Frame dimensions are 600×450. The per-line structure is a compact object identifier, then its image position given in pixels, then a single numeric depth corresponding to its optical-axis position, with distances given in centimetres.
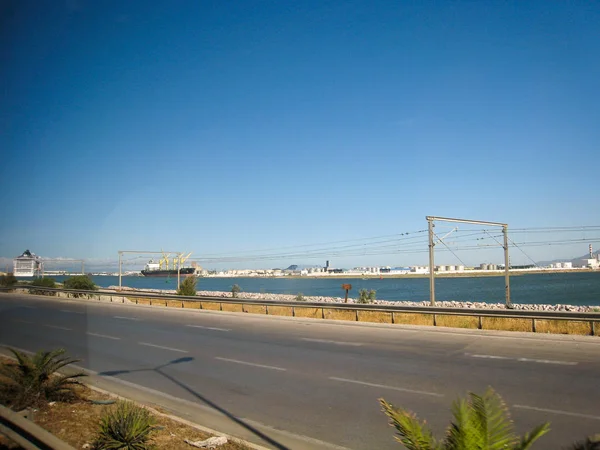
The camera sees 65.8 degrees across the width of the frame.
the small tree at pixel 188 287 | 4069
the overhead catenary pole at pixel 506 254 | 2939
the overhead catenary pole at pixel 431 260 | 2544
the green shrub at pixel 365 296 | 3072
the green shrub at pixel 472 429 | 317
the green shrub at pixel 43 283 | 4756
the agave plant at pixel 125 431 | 547
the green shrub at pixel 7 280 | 5311
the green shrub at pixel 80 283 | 4719
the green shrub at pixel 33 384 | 756
